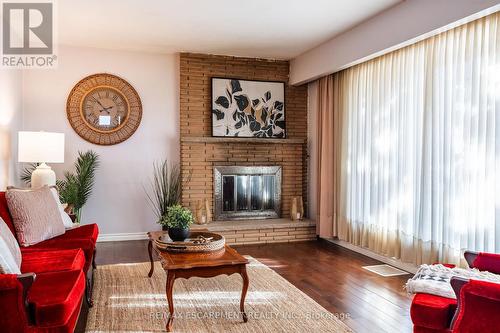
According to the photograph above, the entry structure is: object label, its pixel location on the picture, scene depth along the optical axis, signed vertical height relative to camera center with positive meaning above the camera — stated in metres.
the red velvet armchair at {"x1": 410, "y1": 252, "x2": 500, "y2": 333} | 1.77 -0.72
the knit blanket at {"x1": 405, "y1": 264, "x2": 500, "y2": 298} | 2.16 -0.67
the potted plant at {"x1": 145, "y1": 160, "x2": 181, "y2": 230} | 5.64 -0.31
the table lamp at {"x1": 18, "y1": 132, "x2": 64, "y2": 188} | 4.10 +0.10
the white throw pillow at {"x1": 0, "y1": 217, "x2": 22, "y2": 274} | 1.99 -0.51
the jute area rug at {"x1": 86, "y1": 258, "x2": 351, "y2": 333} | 2.75 -1.13
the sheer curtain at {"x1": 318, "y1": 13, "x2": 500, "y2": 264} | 3.24 +0.14
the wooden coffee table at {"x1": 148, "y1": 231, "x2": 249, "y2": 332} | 2.66 -0.70
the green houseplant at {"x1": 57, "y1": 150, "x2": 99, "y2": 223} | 4.85 -0.28
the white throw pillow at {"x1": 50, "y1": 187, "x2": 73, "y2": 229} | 3.67 -0.51
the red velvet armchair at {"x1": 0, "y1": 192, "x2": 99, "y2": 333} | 1.80 -0.68
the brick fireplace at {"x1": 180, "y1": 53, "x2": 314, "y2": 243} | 5.64 +0.24
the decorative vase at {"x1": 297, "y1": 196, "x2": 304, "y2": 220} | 5.96 -0.68
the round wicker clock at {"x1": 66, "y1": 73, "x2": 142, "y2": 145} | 5.34 +0.72
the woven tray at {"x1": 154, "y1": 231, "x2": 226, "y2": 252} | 2.99 -0.64
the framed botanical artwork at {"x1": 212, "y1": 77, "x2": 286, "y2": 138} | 5.75 +0.79
